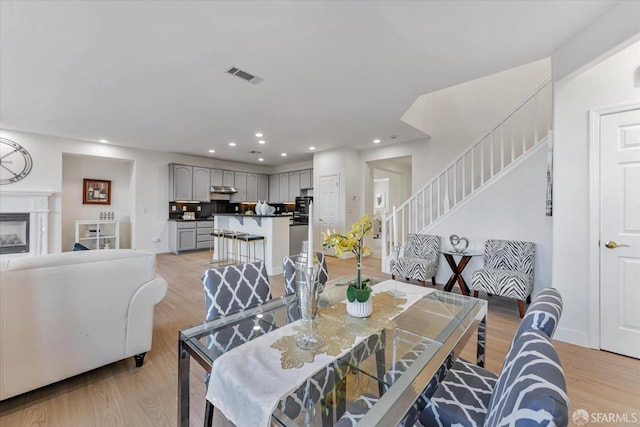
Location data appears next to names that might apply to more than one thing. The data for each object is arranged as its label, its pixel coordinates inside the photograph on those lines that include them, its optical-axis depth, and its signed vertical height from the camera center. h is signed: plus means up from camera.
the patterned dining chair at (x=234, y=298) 1.20 -0.50
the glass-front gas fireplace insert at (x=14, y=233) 4.99 -0.38
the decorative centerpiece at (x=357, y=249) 1.32 -0.18
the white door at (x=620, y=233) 2.15 -0.14
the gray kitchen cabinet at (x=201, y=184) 7.28 +0.80
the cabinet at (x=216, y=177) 7.66 +1.05
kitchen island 4.88 -0.38
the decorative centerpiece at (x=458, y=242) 3.78 -0.39
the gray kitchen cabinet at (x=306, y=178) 7.86 +1.04
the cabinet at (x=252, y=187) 8.55 +0.84
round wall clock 4.94 +0.95
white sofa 1.55 -0.64
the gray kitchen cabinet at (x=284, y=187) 8.52 +0.85
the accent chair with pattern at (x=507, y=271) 2.89 -0.65
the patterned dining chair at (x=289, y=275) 1.88 -0.43
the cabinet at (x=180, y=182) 6.92 +0.81
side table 3.55 -0.69
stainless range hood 7.67 +0.70
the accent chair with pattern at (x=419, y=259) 3.74 -0.65
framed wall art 6.36 +0.51
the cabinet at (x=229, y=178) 7.93 +1.05
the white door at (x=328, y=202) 6.55 +0.30
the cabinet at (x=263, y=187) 8.88 +0.89
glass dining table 0.84 -0.56
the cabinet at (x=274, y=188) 8.86 +0.84
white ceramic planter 1.35 -0.47
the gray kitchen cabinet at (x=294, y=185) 8.21 +0.88
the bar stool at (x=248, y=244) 4.89 -0.59
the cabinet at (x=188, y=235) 6.78 -0.56
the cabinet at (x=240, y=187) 8.27 +0.81
